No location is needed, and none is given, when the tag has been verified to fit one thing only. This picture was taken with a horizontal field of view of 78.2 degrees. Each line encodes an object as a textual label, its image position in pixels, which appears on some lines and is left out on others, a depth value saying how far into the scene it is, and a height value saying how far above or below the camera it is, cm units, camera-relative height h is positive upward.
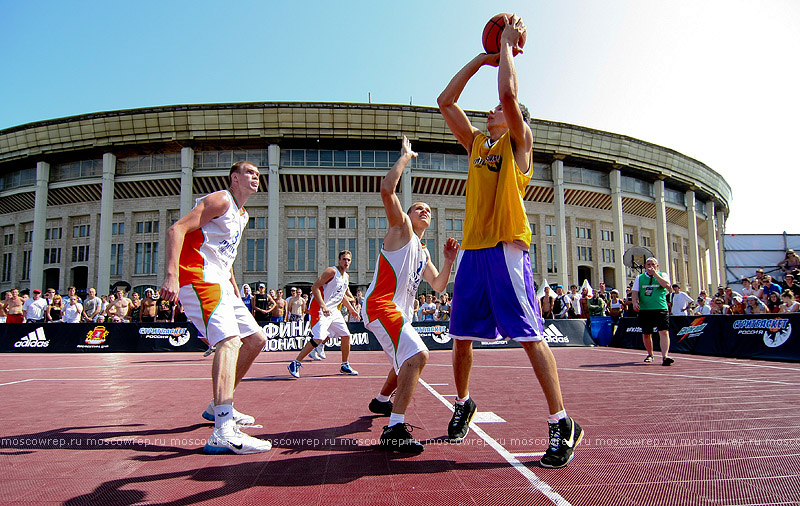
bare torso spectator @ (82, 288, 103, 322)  1872 -38
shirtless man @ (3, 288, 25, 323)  1730 -35
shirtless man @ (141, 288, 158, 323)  1748 -46
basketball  374 +197
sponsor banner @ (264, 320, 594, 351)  1608 -144
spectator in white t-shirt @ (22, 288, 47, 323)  1730 -40
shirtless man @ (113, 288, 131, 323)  1882 -38
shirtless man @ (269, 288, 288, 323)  1858 -64
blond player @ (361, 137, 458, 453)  348 -4
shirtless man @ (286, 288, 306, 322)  1859 -46
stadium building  4003 +935
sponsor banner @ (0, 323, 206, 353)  1597 -131
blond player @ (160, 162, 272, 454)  336 +5
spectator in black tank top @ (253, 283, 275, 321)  1945 -35
